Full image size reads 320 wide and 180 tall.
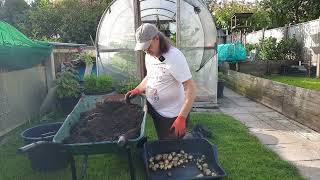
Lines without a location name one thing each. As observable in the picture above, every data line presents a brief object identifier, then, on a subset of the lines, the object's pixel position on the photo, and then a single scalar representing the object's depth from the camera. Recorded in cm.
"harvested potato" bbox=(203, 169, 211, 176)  236
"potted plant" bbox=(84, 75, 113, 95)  475
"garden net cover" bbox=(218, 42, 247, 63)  935
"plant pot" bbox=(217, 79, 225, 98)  619
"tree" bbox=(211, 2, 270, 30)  1492
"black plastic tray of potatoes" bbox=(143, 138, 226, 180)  247
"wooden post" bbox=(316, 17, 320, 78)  812
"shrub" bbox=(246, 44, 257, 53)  1252
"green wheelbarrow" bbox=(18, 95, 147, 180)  188
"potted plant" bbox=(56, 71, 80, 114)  492
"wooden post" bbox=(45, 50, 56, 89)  529
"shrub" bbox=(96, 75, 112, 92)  477
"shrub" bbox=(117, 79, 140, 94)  466
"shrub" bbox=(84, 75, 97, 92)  485
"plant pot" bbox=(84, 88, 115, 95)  465
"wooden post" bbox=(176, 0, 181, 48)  522
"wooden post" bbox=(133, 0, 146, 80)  466
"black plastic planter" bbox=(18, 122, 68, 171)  195
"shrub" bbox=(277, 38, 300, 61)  969
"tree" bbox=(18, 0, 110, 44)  1327
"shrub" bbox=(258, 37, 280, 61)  979
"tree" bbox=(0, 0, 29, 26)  1613
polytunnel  530
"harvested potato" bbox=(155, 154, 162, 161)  256
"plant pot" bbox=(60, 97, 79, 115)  493
